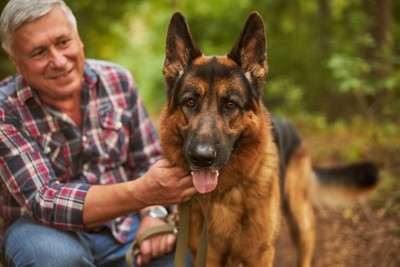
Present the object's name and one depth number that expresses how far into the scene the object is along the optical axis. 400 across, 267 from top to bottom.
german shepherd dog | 2.36
